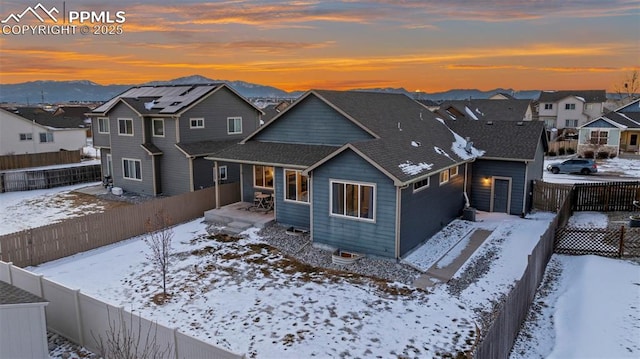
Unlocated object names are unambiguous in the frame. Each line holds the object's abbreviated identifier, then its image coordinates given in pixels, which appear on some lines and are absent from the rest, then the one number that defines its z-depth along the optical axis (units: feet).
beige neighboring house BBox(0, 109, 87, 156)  129.49
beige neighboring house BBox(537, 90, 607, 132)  197.47
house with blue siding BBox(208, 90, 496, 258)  48.91
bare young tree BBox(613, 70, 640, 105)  309.01
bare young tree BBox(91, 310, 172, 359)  27.22
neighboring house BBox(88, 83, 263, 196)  82.94
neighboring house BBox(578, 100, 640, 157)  134.10
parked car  107.76
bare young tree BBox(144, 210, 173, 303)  42.08
